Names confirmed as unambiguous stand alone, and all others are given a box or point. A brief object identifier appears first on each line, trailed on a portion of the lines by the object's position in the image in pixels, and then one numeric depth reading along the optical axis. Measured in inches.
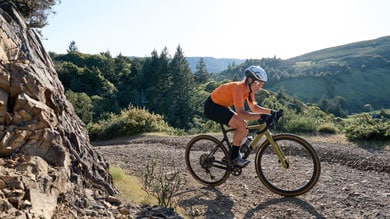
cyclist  222.8
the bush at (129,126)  657.6
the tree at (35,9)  243.9
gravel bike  226.3
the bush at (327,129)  565.9
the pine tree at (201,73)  3319.4
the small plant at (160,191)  193.0
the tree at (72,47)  4202.8
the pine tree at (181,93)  2091.5
